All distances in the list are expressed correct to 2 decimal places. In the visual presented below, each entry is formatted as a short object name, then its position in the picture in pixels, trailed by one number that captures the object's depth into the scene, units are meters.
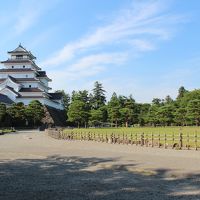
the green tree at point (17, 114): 53.19
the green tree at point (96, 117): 59.59
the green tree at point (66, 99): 86.27
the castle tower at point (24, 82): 60.75
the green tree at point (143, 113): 64.59
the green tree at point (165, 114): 59.67
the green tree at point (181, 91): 86.20
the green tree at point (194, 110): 55.06
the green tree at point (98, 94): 74.86
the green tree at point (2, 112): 50.36
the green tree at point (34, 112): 54.81
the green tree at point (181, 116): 58.30
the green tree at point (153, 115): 61.01
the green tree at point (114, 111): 60.05
